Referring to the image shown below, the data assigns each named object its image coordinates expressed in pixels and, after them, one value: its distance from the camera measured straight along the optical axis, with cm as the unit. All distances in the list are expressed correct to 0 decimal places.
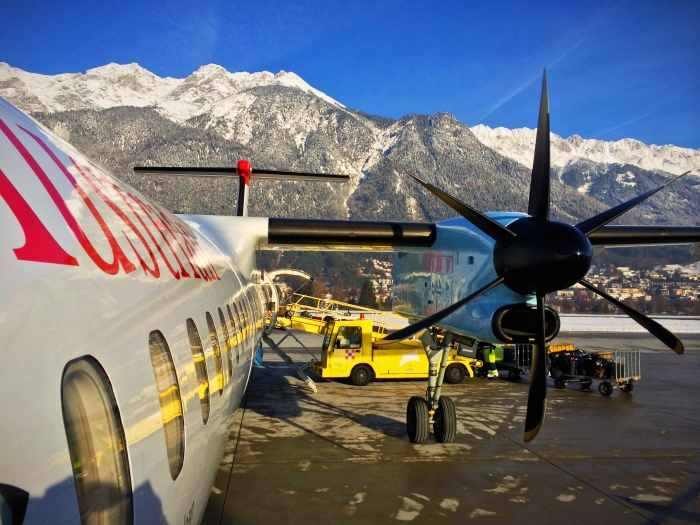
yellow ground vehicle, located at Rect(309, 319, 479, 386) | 1645
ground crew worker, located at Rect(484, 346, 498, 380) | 1839
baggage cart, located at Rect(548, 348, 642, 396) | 1545
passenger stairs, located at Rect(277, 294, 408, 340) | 1895
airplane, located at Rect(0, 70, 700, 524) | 138
